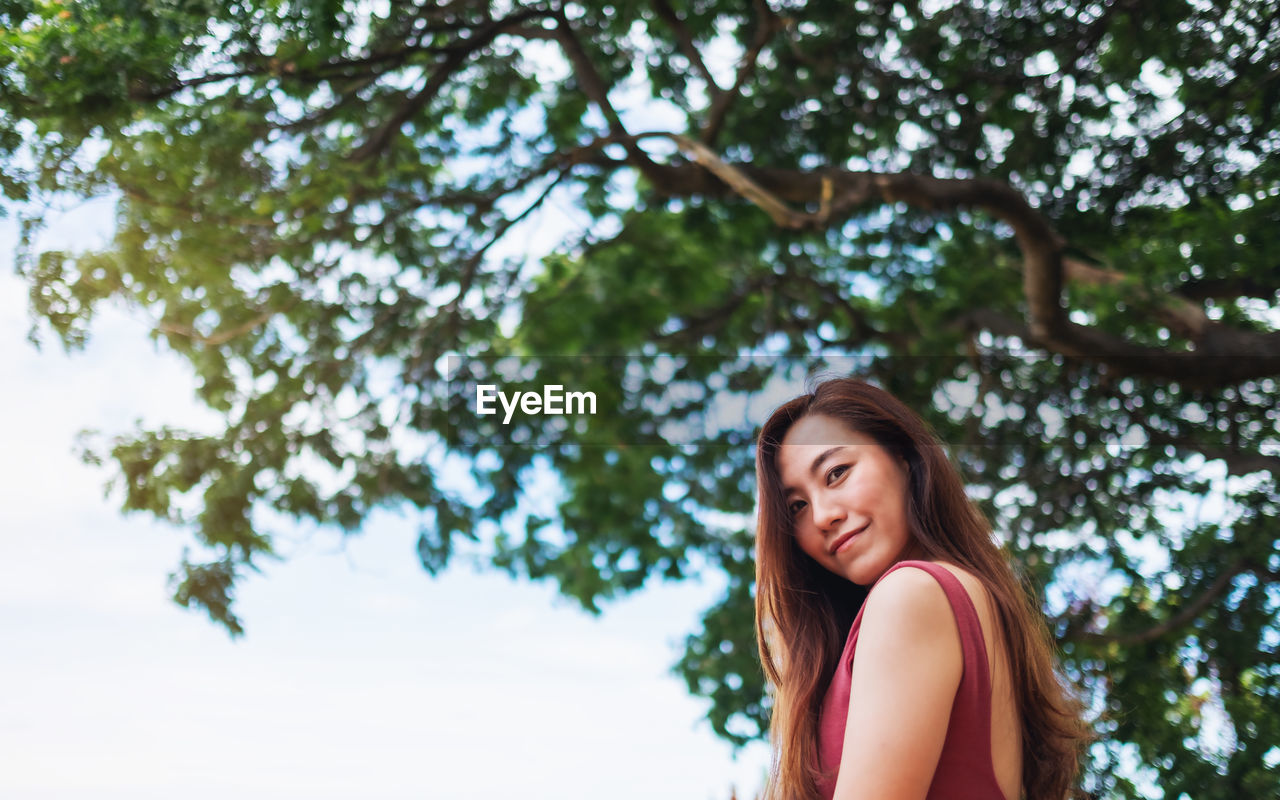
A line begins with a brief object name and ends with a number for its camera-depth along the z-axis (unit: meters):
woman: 1.27
